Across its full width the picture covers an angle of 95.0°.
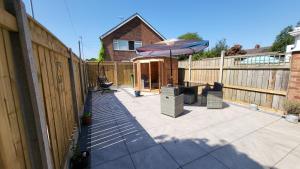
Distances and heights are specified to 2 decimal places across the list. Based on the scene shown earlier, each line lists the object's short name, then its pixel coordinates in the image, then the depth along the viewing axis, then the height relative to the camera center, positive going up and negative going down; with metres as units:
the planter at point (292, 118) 3.66 -1.37
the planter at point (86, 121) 3.81 -1.33
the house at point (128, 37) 12.75 +3.37
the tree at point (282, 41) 19.86 +4.00
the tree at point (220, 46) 24.74 +4.26
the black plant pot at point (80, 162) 2.08 -1.36
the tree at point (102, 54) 12.55 +1.68
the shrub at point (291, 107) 3.70 -1.09
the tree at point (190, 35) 33.58 +8.69
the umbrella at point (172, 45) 4.09 +0.80
